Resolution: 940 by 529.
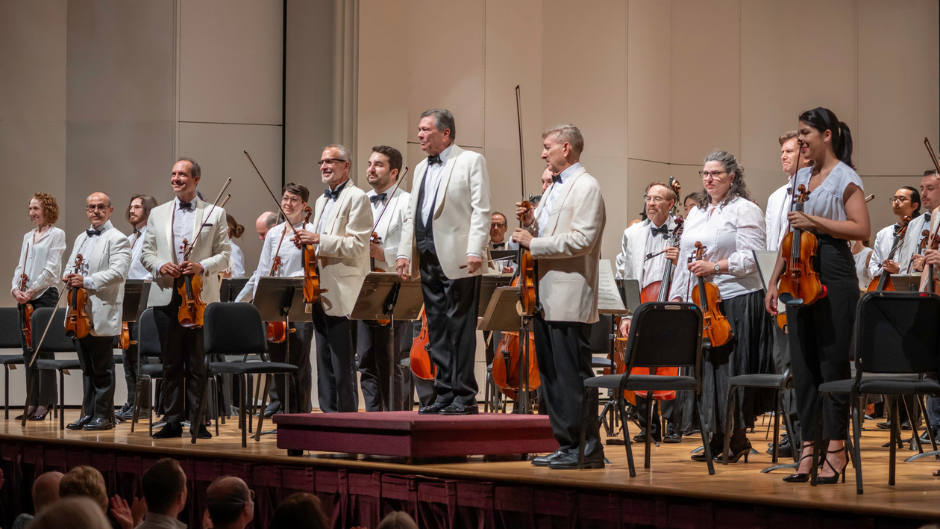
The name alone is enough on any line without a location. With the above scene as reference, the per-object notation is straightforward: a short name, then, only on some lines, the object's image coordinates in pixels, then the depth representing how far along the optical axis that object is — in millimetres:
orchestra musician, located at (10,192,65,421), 15805
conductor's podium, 9148
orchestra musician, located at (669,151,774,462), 10352
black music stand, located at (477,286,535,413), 11328
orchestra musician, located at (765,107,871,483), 8023
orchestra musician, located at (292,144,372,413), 11969
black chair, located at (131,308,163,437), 13937
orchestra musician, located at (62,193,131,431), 13719
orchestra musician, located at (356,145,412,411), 12711
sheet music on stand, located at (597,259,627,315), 11664
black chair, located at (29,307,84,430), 14437
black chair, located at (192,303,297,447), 11523
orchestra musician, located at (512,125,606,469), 9102
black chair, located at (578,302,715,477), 8773
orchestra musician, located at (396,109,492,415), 9602
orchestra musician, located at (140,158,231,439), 12406
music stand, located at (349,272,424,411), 11492
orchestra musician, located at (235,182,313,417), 14156
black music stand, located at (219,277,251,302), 15633
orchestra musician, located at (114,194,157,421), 15891
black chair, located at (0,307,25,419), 16094
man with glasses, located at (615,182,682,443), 12734
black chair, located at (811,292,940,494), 7777
